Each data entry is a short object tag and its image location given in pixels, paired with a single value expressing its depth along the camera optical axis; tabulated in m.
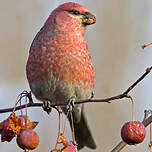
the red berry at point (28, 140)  5.03
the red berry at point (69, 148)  5.03
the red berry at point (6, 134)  5.43
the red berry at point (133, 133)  5.09
